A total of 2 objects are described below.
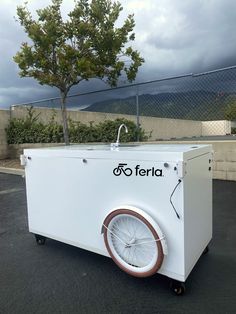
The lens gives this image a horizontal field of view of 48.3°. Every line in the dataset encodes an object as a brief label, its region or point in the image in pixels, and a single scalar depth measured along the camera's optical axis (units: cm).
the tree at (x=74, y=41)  582
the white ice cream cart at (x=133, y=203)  166
